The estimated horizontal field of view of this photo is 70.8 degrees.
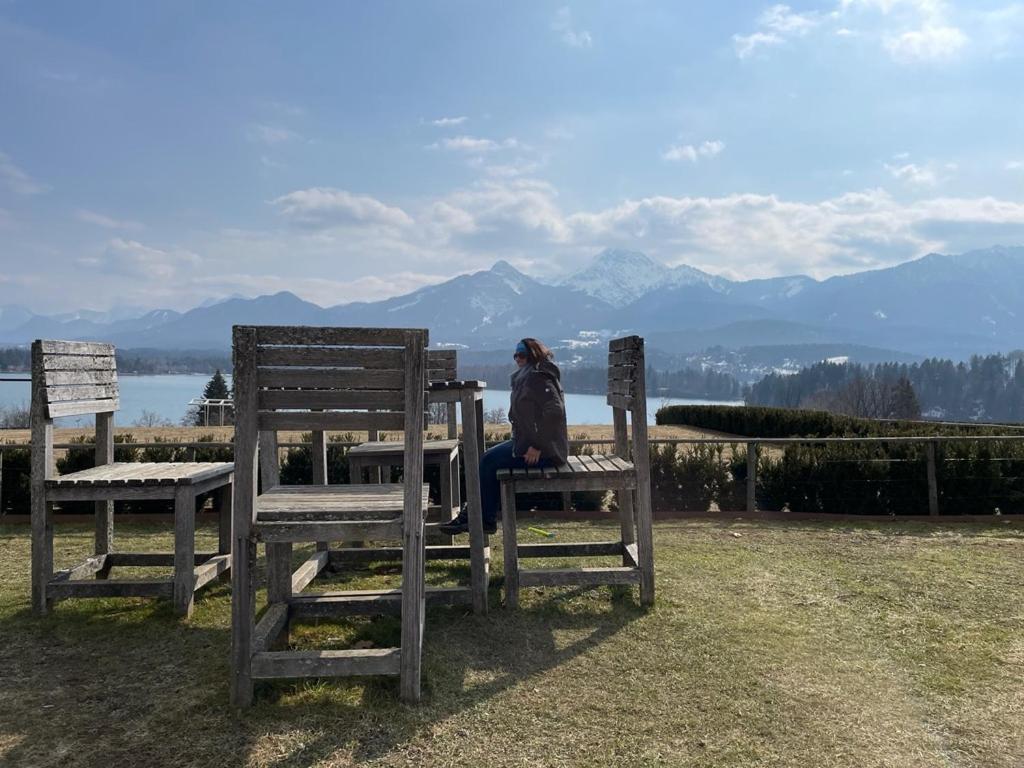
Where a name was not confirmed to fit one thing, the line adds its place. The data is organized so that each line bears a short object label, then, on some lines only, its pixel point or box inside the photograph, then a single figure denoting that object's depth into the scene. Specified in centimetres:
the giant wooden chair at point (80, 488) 460
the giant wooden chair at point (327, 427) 336
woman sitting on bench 510
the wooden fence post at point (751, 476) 861
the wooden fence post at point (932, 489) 867
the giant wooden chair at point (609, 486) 488
